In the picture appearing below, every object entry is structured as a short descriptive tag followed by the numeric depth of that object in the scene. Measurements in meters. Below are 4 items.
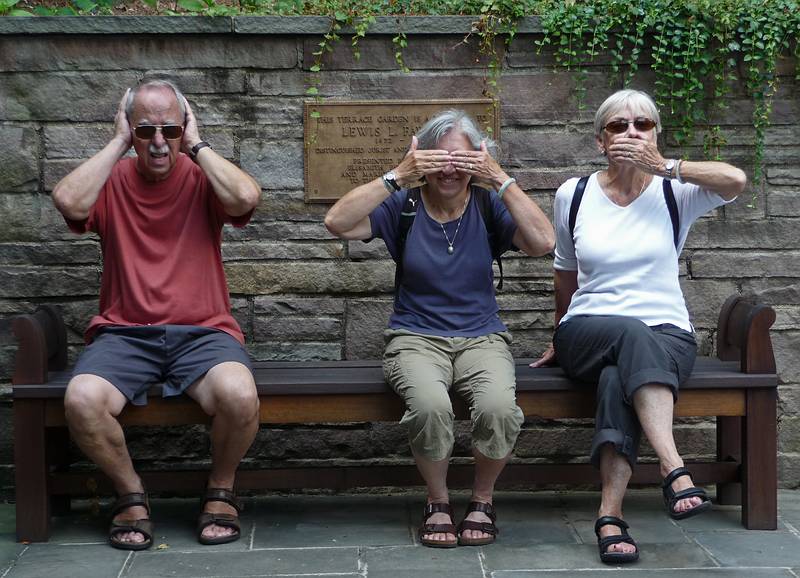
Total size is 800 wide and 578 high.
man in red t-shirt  3.80
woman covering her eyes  3.76
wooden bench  3.90
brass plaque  4.54
